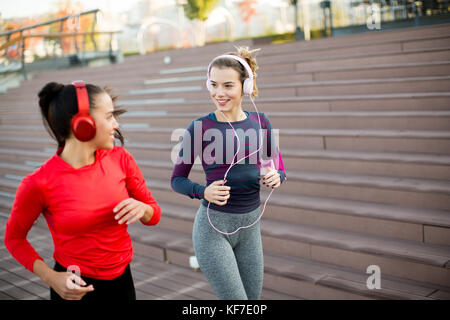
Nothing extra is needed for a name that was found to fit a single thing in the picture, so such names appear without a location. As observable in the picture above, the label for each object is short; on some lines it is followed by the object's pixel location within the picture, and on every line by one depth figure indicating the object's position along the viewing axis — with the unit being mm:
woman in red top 1812
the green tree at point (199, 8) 15422
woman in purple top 2295
